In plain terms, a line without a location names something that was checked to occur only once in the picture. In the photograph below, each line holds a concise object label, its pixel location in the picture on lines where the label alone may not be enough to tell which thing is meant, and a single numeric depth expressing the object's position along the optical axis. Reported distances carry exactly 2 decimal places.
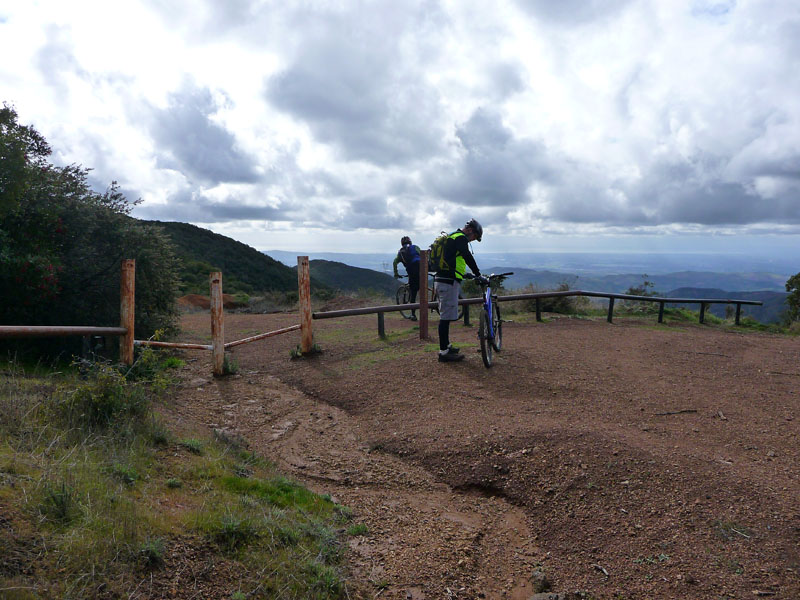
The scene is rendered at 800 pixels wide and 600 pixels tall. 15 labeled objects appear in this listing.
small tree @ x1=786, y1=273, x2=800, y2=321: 18.49
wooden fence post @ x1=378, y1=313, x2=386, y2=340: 10.54
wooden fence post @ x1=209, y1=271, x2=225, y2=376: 7.64
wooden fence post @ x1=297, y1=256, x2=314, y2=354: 8.66
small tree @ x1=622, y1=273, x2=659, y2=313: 16.12
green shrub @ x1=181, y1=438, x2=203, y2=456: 4.69
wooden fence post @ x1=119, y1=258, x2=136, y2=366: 6.73
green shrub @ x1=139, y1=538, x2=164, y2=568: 2.89
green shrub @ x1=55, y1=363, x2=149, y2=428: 4.47
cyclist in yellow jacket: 7.91
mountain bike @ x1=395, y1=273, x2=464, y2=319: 13.55
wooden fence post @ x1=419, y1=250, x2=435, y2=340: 9.68
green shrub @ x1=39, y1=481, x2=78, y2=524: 3.00
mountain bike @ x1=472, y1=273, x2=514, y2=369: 7.69
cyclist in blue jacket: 12.30
